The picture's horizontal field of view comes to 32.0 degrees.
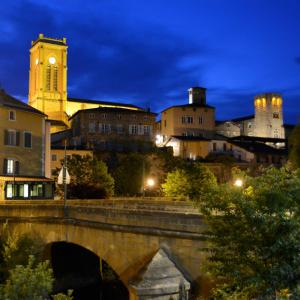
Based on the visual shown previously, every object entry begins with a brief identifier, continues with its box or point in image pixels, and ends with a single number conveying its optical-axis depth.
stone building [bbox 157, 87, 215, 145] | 105.44
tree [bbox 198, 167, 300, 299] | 13.34
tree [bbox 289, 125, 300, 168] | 53.34
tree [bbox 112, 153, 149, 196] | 73.38
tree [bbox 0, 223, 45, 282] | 32.31
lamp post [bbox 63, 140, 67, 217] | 34.33
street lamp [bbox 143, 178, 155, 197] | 78.66
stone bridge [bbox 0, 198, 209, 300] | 20.73
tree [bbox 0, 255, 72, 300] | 15.57
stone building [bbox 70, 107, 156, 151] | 97.50
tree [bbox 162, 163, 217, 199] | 61.38
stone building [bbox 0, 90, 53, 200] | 57.47
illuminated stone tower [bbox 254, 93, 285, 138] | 126.83
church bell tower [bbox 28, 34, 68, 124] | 126.22
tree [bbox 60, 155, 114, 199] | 58.78
